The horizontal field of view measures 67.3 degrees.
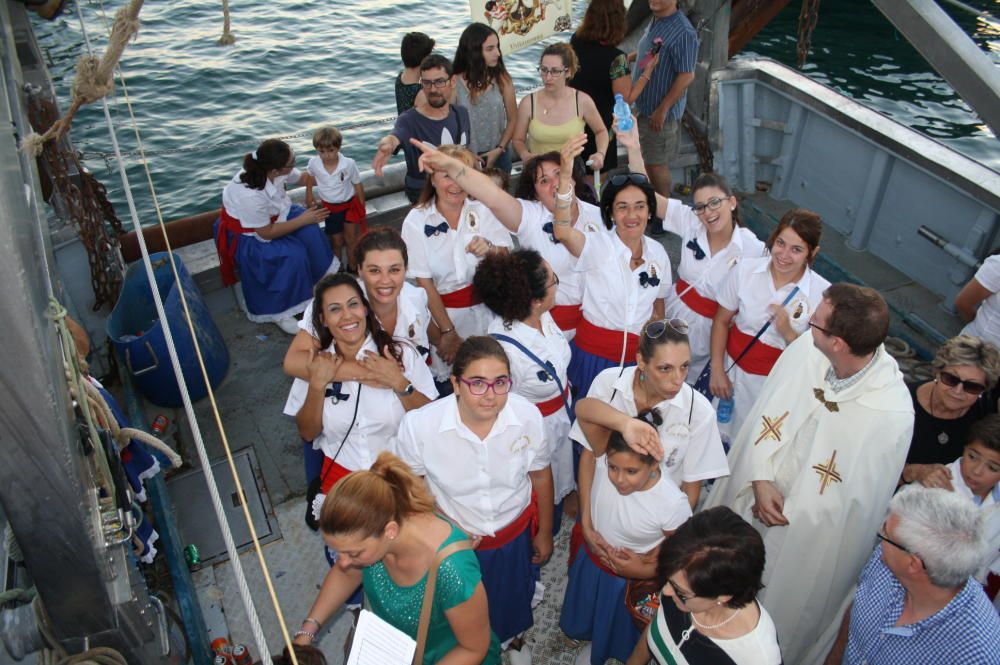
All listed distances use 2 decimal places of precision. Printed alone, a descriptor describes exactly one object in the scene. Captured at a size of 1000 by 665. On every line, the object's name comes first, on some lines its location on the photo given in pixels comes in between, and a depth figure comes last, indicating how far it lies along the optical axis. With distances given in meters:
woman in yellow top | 4.88
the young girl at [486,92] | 5.20
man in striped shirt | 5.69
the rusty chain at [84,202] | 4.55
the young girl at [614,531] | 2.81
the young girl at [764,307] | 3.65
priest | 2.86
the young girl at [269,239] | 5.06
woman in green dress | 2.28
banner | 5.59
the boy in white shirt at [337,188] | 5.38
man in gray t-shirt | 4.66
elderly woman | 3.00
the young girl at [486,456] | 2.84
